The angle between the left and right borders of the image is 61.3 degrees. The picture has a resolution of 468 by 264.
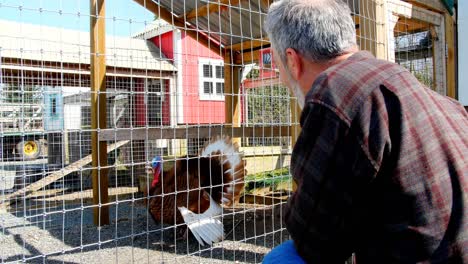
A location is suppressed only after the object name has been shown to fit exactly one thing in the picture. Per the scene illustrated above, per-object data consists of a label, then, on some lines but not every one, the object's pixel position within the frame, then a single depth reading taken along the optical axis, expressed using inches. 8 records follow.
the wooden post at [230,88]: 237.0
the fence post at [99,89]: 159.2
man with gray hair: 34.8
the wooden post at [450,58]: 138.6
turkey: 149.3
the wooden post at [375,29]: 108.2
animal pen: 131.7
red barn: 392.2
